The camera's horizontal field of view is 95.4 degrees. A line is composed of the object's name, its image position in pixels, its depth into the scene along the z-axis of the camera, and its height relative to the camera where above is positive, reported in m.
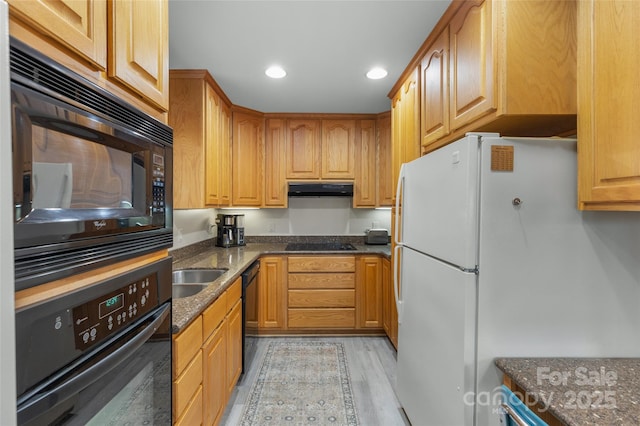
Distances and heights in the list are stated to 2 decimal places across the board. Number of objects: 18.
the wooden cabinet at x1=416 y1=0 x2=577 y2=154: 1.16 +0.60
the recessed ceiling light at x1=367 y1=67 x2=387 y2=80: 2.25 +1.08
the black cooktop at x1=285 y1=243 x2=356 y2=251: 3.22 -0.43
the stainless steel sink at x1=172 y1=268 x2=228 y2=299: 2.13 -0.49
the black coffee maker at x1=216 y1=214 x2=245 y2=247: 3.27 -0.24
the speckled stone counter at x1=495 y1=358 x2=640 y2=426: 0.78 -0.55
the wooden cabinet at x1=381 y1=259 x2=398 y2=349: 2.62 -0.93
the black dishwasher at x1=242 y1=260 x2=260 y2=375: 2.22 -0.85
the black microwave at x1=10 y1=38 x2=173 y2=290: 0.49 +0.08
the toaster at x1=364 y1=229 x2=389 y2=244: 3.46 -0.32
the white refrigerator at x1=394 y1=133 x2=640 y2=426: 1.11 -0.22
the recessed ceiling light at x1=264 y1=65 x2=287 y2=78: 2.23 +1.08
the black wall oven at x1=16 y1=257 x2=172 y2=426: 0.51 -0.32
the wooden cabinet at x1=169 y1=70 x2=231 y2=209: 2.29 +0.60
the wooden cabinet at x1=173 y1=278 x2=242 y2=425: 1.16 -0.76
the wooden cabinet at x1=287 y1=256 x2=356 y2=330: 3.04 -0.87
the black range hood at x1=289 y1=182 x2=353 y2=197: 3.27 +0.22
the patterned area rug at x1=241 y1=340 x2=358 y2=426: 1.87 -1.33
